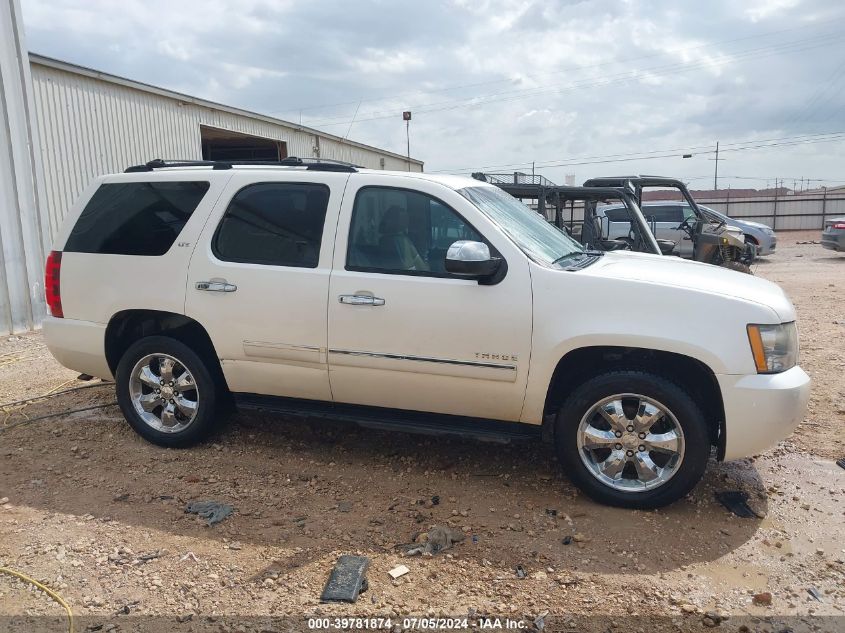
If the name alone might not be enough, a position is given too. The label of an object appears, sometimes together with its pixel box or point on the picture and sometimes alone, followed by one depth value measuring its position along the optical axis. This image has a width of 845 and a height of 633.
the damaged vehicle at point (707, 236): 9.91
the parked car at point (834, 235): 17.23
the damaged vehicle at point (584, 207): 8.37
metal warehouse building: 8.75
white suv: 3.54
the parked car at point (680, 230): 15.70
